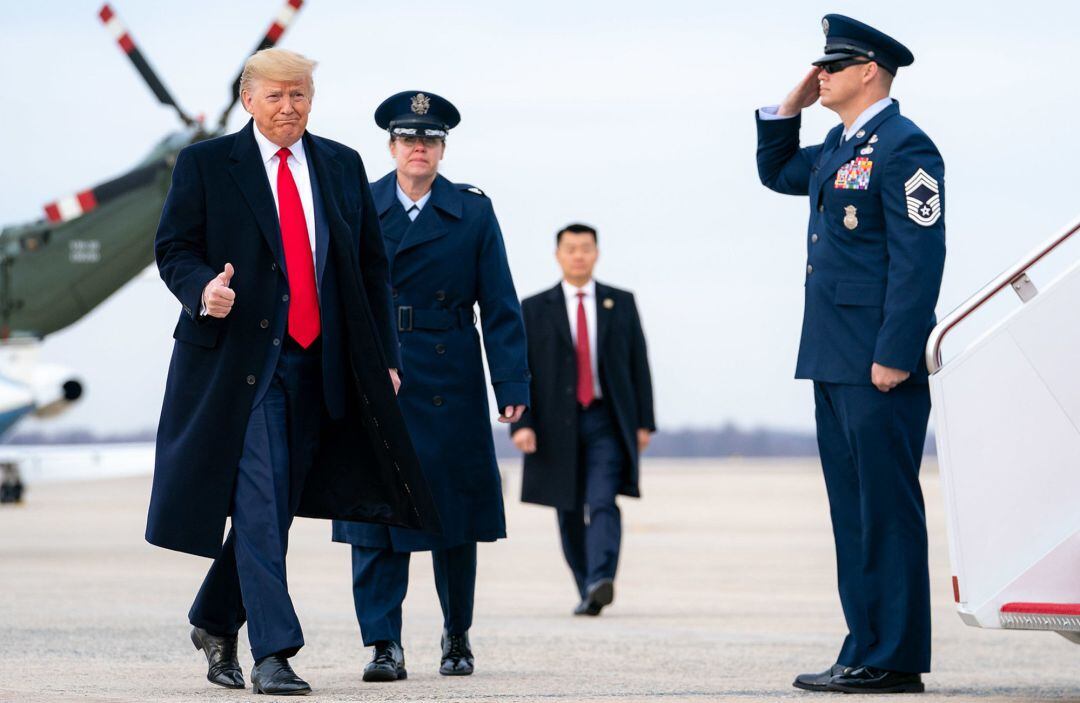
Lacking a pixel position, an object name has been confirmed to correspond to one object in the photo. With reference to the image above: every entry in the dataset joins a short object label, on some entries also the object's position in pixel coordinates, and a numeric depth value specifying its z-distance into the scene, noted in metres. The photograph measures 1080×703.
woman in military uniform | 14.27
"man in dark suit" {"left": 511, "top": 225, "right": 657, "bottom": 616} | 21.55
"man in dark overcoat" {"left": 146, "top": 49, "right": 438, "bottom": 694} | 11.73
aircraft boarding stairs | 10.58
